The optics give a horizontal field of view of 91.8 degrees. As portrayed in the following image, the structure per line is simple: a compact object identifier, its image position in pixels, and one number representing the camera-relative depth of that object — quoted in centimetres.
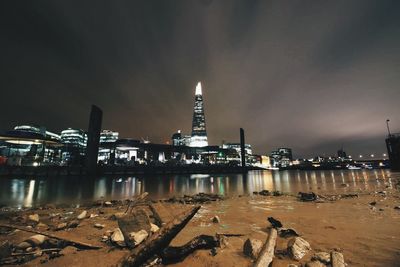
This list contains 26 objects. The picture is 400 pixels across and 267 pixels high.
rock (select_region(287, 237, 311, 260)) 421
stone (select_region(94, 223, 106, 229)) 712
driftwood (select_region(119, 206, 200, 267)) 353
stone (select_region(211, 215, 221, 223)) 793
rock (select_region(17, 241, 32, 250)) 482
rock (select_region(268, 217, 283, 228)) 671
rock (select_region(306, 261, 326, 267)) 362
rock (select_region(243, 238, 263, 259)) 435
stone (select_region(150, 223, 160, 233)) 563
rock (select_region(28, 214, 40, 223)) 816
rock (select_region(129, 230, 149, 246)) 471
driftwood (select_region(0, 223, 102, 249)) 487
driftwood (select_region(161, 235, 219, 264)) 407
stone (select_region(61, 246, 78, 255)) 461
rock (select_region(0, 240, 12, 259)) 433
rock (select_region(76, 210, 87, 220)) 864
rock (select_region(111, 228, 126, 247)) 487
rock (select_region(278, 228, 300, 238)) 579
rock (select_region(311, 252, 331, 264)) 395
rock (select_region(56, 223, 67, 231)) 686
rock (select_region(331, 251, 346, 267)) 363
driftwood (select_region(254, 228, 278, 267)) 354
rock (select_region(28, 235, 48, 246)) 496
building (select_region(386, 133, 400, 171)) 7750
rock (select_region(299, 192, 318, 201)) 1378
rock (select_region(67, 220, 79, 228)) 720
